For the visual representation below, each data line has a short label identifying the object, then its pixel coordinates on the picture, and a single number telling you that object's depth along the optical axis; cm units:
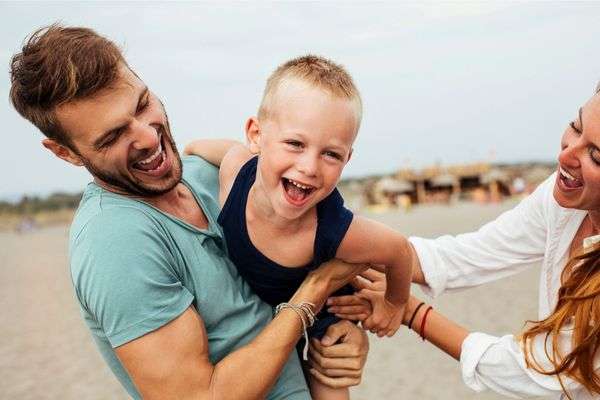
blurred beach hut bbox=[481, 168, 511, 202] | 4434
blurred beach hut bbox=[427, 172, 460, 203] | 4578
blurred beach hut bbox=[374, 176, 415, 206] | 4466
